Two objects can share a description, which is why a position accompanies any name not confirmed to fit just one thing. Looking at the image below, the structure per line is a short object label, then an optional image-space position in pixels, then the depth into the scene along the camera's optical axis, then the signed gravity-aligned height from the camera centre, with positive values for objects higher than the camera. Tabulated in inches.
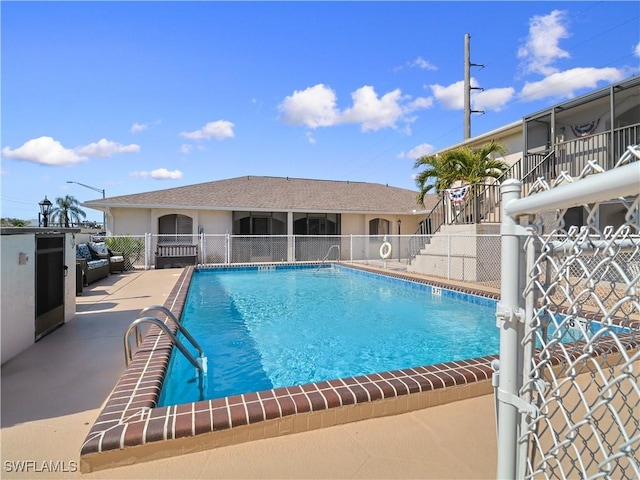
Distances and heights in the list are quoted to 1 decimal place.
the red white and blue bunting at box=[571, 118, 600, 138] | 406.0 +133.6
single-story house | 609.9 +56.7
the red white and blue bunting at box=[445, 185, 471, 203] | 431.0 +59.2
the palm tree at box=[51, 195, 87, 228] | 1831.9 +173.8
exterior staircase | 362.6 +51.2
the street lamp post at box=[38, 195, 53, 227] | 368.2 +30.3
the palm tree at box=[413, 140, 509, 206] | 480.1 +103.3
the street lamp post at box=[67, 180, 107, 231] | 961.9 +152.0
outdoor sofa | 355.5 -26.2
